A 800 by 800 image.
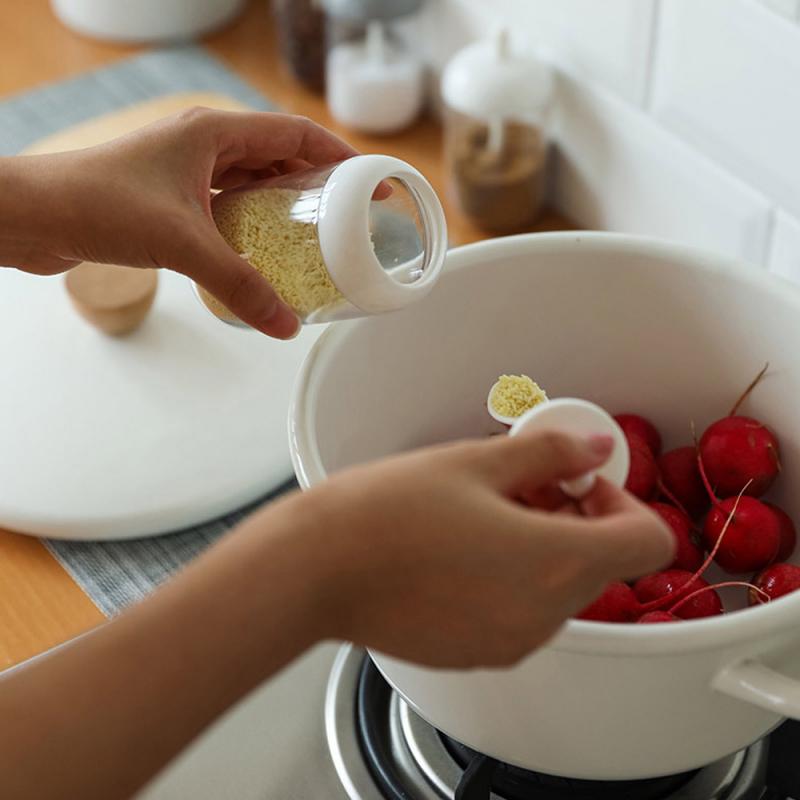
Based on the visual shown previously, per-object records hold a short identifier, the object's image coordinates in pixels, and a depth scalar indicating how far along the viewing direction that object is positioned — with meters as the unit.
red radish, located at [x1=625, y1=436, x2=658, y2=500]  0.73
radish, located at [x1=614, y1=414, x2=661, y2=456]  0.76
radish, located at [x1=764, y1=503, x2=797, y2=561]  0.72
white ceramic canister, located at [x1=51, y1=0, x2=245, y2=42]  1.28
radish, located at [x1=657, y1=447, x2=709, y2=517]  0.75
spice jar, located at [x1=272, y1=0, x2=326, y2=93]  1.19
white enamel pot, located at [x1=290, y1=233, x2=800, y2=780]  0.51
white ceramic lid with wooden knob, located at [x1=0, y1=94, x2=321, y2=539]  0.82
